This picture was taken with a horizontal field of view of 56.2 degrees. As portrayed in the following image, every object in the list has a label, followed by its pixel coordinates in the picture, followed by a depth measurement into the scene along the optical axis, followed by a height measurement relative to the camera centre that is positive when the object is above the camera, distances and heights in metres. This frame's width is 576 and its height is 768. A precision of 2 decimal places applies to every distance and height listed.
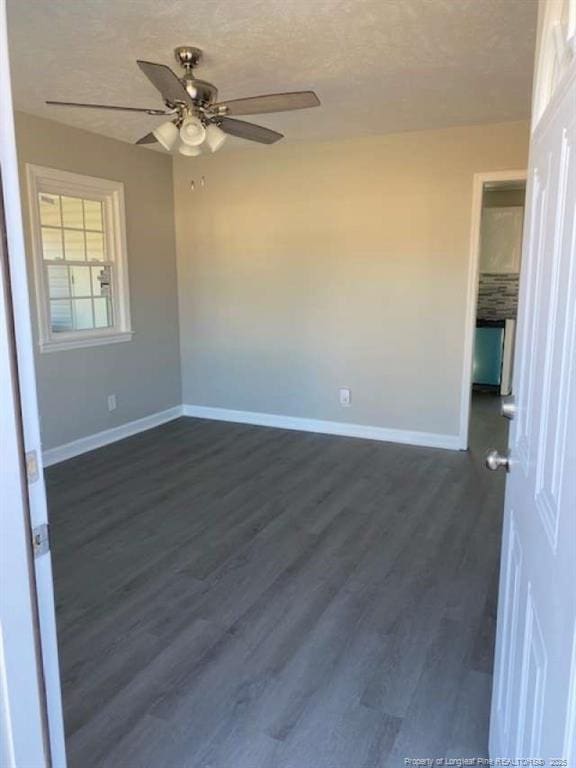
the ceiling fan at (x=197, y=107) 2.46 +0.86
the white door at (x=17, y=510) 0.81 -0.35
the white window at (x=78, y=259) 3.98 +0.24
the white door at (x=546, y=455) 0.81 -0.31
